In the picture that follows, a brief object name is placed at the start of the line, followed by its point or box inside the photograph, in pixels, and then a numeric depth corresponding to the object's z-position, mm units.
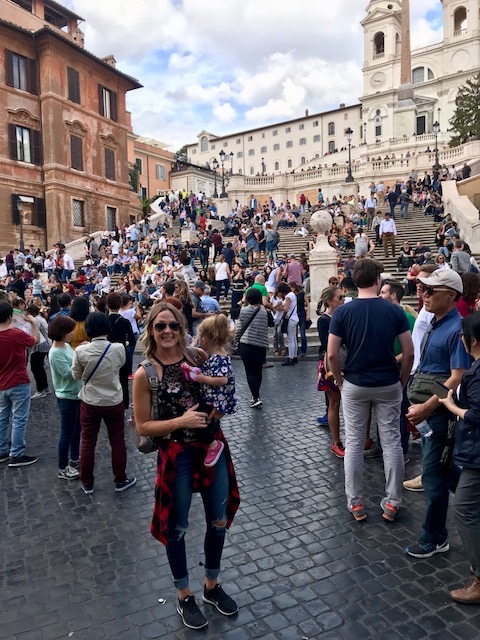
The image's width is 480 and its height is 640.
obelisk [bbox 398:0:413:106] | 53438
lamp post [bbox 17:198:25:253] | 25138
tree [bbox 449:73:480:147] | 34438
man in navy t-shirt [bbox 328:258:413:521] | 4000
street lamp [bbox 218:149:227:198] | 37425
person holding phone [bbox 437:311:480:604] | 2979
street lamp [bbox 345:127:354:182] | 36344
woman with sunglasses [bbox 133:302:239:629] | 2896
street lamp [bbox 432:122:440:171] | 29491
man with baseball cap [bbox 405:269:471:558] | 3480
